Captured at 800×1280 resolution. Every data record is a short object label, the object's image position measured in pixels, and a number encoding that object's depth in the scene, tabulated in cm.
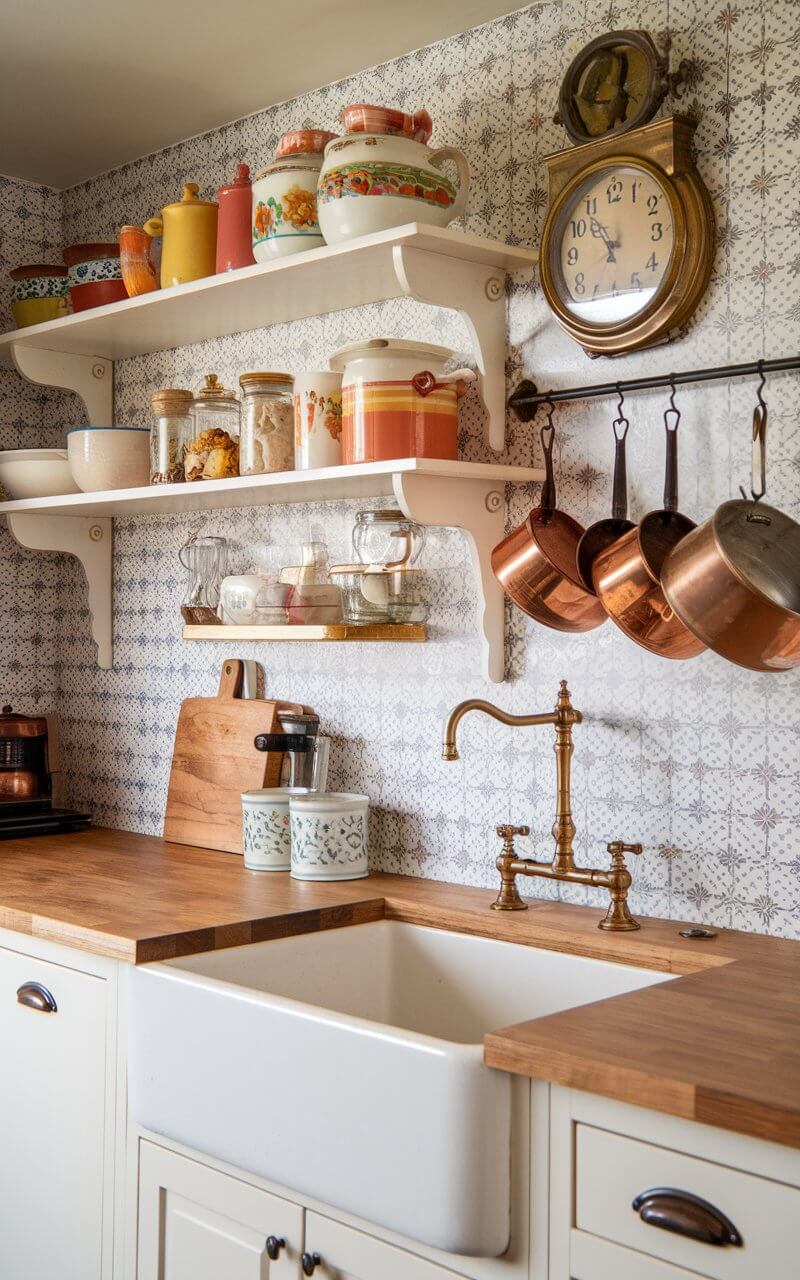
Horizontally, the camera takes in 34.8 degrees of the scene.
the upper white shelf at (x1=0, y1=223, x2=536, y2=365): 191
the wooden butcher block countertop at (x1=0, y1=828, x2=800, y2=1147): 118
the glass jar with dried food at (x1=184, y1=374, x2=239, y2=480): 229
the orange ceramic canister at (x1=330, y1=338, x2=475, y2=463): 194
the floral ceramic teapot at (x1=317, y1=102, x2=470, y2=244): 190
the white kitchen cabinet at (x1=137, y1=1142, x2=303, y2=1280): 148
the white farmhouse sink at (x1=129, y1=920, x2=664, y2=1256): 129
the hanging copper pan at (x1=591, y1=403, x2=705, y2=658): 171
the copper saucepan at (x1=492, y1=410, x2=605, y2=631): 185
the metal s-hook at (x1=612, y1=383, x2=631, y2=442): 189
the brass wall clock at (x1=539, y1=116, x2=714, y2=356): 178
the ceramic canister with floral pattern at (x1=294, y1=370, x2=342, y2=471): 209
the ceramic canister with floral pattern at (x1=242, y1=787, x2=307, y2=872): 224
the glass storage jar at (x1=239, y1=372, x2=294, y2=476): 219
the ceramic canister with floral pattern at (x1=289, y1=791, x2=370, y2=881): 213
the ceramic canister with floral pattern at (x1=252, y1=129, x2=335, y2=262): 207
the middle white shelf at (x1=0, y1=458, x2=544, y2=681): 191
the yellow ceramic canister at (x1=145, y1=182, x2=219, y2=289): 233
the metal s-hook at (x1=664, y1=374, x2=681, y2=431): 182
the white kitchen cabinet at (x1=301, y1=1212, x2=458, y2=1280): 135
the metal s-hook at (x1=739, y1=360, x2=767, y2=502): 166
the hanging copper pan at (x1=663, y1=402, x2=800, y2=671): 150
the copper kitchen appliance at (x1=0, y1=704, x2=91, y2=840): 272
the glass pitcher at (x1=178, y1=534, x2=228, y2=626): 253
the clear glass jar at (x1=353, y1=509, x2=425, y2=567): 216
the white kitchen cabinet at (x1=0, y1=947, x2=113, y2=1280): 177
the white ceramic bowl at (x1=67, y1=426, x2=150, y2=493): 250
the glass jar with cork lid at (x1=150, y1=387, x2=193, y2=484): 239
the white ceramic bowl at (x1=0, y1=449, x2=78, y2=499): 266
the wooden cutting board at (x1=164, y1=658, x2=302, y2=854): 244
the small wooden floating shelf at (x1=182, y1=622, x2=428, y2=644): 207
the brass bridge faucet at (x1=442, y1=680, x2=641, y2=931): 189
